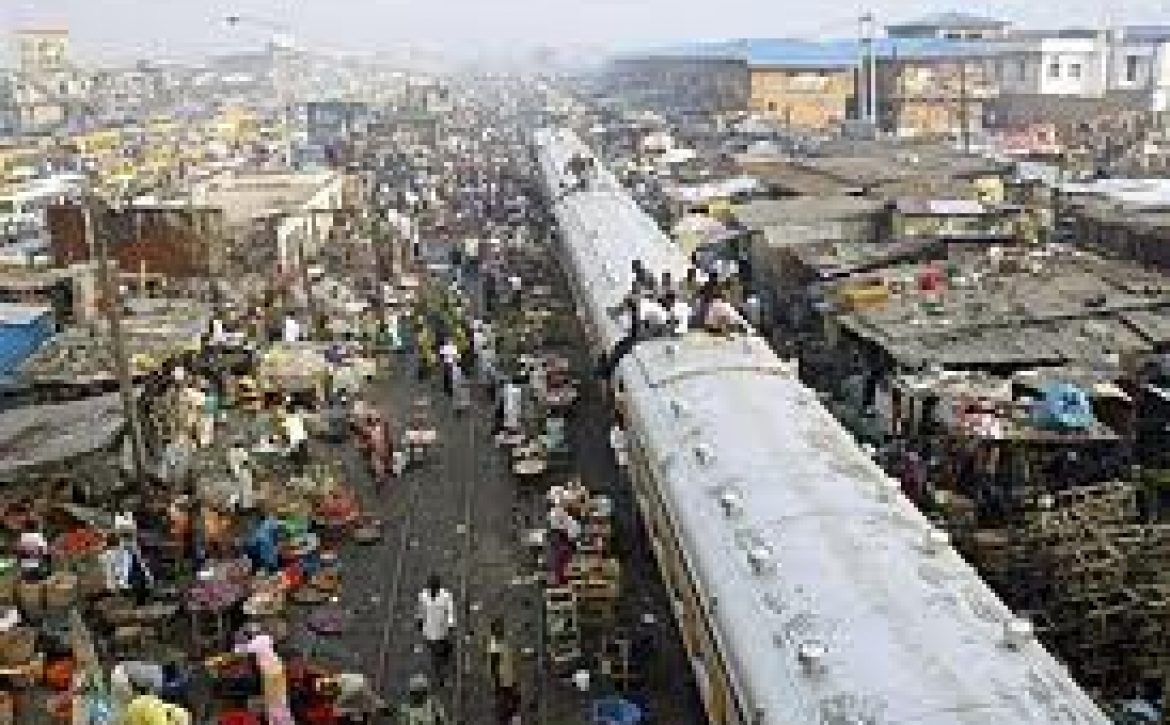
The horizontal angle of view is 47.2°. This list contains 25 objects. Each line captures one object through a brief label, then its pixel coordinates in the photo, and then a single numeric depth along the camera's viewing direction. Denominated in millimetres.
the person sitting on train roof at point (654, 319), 16172
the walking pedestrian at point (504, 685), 12664
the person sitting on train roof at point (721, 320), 16031
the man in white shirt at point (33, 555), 15973
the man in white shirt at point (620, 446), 16281
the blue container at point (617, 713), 12055
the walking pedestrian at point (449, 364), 23958
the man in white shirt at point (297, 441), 20703
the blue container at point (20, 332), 22594
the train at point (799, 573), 7602
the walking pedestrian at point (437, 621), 13570
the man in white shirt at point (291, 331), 26891
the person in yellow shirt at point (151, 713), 10742
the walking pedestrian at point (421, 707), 12227
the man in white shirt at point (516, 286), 29933
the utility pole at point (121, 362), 17438
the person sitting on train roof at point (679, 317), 16109
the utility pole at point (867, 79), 57844
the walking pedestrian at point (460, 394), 23250
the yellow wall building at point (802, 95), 64375
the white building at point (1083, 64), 60906
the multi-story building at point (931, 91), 58188
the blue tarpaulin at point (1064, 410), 15156
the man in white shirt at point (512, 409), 21328
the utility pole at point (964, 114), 48781
